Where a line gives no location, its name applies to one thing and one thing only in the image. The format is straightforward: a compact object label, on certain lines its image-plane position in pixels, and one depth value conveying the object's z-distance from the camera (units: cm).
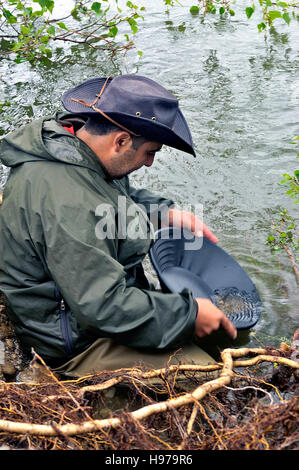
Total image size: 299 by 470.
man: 250
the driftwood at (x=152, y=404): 205
